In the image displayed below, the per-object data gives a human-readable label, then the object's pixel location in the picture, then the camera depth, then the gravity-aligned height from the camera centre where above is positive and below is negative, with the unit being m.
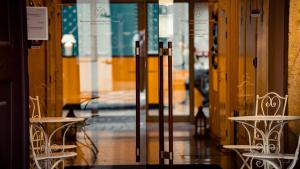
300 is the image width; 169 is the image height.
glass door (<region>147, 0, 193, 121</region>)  7.76 -0.39
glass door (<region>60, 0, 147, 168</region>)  6.08 -0.44
